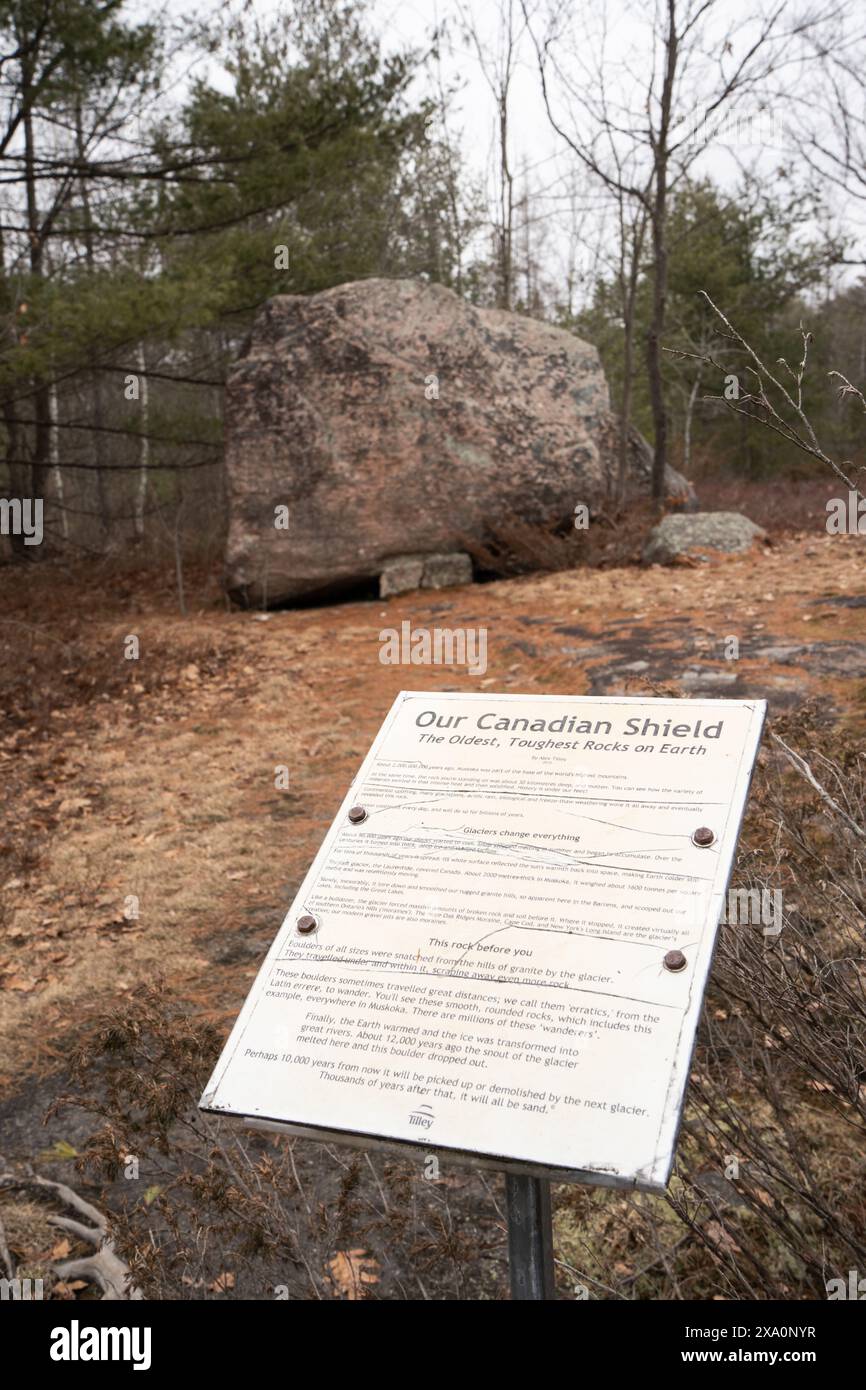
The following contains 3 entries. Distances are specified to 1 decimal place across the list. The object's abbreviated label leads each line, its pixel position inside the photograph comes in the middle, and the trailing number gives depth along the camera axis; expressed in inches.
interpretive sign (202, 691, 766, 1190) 65.5
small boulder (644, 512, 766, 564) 387.5
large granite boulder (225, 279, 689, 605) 399.9
